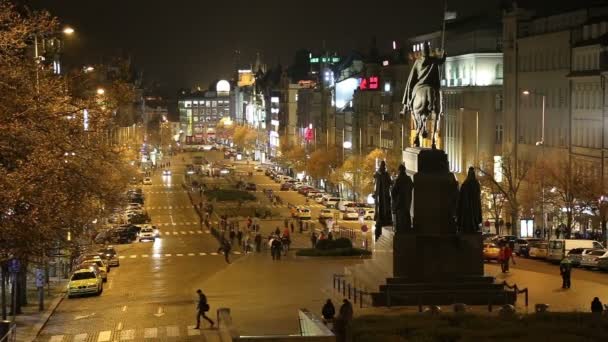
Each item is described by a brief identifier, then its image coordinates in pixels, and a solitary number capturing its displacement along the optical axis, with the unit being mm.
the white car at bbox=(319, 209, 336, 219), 99025
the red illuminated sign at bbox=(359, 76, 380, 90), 143750
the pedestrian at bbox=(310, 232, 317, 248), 69550
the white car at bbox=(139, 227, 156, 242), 85169
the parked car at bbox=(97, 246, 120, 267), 63400
